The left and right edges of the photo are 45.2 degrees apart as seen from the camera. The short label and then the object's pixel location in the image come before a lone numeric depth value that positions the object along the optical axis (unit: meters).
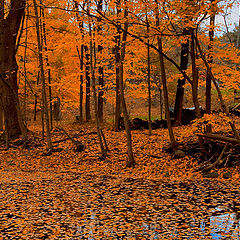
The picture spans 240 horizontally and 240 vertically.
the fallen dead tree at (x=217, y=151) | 9.72
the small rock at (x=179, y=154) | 11.18
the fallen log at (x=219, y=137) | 9.47
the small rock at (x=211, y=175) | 9.16
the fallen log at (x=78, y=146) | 13.66
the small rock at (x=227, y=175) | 8.95
